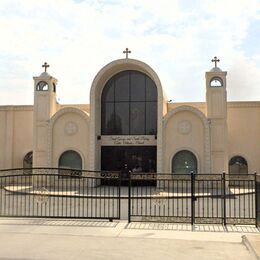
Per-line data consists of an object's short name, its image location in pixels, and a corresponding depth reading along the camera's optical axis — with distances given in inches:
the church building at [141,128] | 848.2
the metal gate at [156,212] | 366.6
